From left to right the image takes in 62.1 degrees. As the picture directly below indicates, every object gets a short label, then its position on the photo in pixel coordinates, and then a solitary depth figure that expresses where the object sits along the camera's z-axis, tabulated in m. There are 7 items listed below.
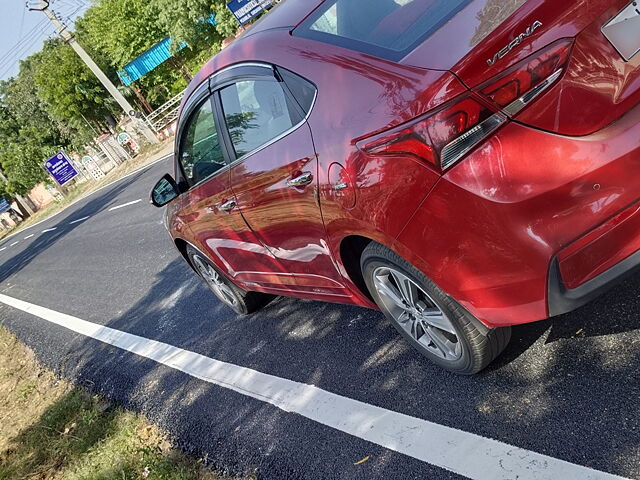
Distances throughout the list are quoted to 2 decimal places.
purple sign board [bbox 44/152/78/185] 27.83
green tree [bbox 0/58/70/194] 46.28
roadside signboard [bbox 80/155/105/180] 31.63
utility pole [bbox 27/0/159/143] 22.70
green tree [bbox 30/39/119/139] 37.38
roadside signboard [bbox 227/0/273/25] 14.97
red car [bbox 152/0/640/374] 1.84
